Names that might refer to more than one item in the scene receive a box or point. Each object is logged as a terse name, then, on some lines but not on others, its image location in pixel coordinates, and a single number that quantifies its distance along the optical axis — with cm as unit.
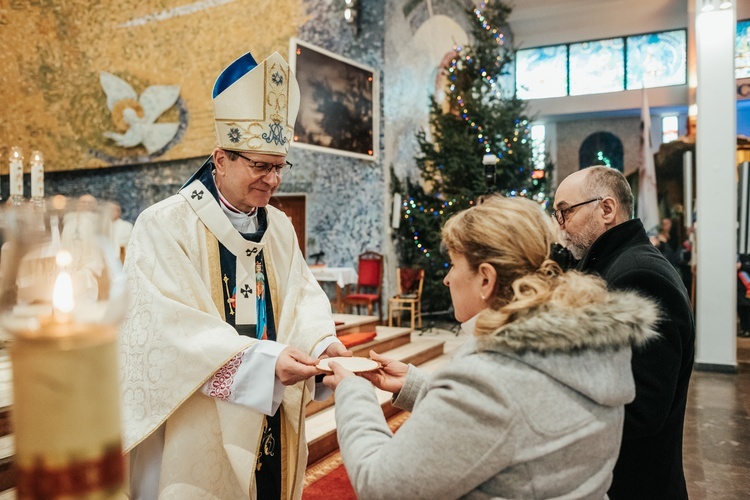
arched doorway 1534
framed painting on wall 748
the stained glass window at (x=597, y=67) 1459
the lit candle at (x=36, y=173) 344
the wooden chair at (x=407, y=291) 918
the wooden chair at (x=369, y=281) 895
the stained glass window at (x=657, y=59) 1398
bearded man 169
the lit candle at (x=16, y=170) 335
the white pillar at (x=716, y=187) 638
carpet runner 348
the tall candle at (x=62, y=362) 35
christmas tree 927
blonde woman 103
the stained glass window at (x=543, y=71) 1503
